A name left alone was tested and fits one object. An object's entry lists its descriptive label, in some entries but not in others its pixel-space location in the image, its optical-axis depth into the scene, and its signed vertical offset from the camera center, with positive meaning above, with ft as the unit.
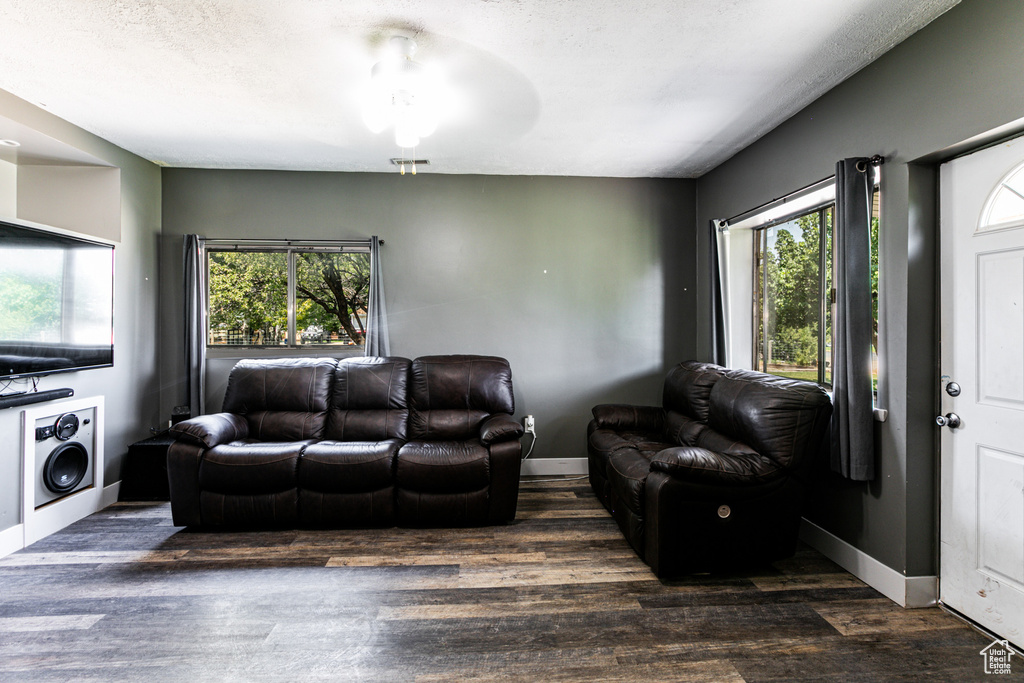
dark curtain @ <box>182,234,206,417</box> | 12.66 +0.42
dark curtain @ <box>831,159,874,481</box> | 7.55 +0.16
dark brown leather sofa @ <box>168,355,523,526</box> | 9.69 -2.79
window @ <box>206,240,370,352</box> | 13.32 +1.38
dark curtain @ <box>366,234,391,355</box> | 13.10 +0.74
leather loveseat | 7.66 -2.52
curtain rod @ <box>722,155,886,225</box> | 7.49 +2.84
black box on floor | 11.55 -3.19
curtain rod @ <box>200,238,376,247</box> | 13.12 +2.77
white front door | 6.10 -0.70
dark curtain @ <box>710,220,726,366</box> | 12.22 +0.78
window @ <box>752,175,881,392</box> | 9.88 +0.97
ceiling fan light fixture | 7.41 +3.97
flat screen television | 8.77 +0.85
